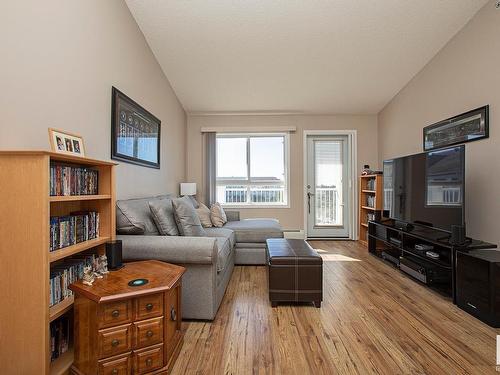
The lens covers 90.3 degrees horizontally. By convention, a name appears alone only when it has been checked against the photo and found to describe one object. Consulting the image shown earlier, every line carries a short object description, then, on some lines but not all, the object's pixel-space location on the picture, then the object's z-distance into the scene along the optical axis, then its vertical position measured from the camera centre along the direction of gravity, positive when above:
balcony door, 5.12 +0.04
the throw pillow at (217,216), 3.67 -0.42
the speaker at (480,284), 1.87 -0.77
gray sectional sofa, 1.85 -0.50
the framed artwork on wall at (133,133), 2.37 +0.62
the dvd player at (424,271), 2.46 -0.87
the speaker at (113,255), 1.62 -0.44
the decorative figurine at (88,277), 1.37 -0.50
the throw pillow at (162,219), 2.27 -0.29
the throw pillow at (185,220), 2.42 -0.31
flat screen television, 2.41 +0.00
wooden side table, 1.24 -0.72
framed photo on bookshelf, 1.49 +0.30
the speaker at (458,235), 2.28 -0.43
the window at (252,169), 5.09 +0.39
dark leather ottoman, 2.19 -0.81
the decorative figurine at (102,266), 1.52 -0.48
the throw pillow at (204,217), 3.58 -0.42
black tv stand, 2.32 -0.73
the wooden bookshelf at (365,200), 4.41 -0.23
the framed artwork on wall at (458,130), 2.60 +0.69
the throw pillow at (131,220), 2.06 -0.27
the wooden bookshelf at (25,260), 1.13 -0.33
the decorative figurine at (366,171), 4.55 +0.32
